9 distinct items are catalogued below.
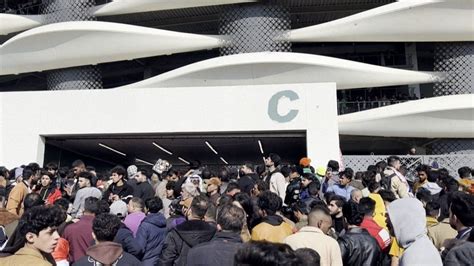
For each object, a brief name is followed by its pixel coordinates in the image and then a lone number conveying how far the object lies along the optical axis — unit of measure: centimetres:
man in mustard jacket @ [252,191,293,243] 534
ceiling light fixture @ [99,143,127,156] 1840
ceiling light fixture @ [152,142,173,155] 1841
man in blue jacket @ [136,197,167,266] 582
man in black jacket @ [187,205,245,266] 430
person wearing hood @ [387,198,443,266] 417
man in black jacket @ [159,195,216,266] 500
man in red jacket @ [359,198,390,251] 569
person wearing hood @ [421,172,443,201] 873
